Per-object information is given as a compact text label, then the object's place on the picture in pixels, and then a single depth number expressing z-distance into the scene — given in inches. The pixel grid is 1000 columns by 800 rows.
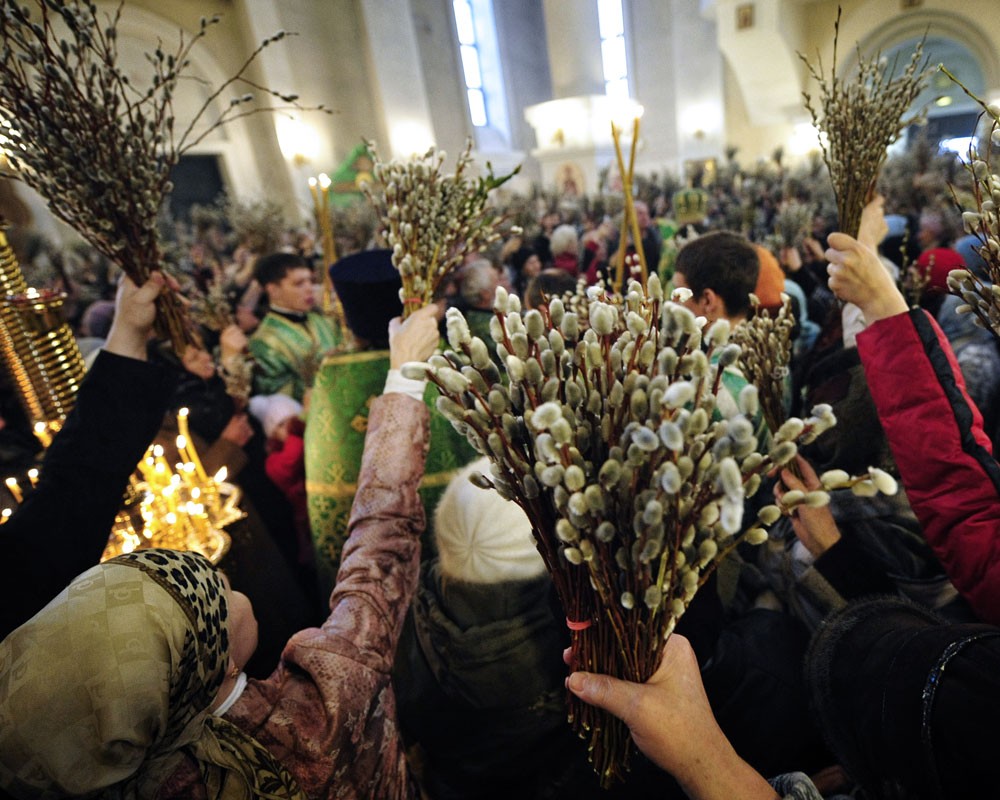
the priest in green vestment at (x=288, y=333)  123.0
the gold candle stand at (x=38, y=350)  64.7
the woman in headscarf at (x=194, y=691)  24.6
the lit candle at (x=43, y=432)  63.4
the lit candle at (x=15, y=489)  58.2
